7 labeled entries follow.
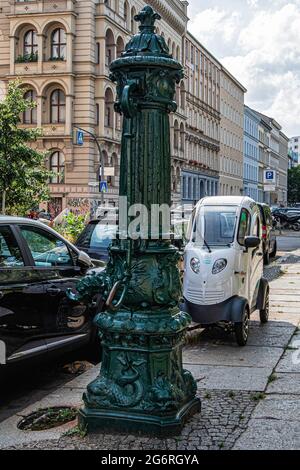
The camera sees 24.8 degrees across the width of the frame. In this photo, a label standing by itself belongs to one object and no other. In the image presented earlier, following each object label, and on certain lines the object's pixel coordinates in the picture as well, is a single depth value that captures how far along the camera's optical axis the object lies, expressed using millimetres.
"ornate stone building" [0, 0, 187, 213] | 45500
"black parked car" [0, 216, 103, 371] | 6125
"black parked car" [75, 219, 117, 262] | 12492
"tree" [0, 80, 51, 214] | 22578
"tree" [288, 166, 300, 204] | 163250
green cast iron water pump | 4727
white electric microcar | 8336
